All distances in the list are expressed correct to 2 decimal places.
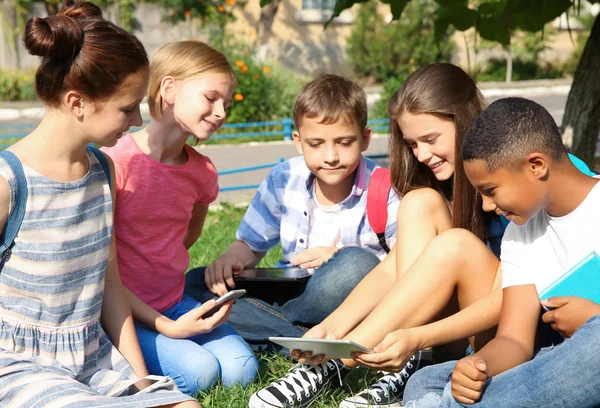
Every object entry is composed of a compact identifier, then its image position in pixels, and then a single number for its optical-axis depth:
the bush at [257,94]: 13.77
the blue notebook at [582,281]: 2.52
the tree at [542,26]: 4.93
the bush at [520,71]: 23.77
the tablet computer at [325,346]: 2.58
